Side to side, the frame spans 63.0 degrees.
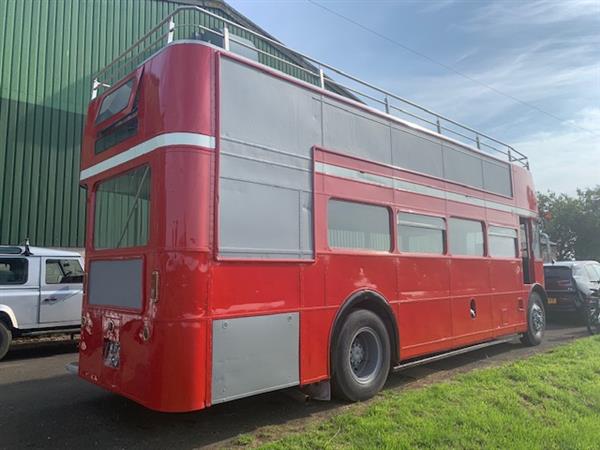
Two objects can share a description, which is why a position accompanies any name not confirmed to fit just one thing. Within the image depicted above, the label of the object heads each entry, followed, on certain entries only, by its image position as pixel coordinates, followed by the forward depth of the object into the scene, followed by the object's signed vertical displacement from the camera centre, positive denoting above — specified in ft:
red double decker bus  14.53 +1.64
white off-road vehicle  29.60 -0.50
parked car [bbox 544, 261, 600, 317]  44.50 -0.77
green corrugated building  42.14 +16.04
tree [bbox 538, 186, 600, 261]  117.70 +12.54
